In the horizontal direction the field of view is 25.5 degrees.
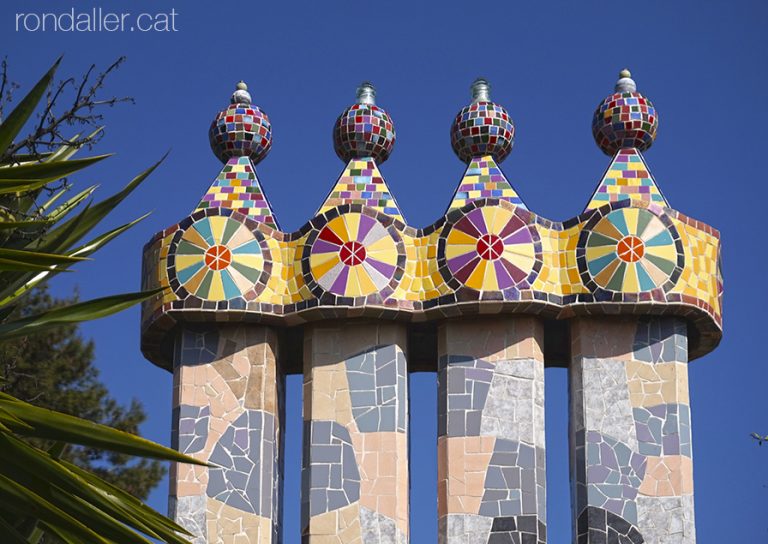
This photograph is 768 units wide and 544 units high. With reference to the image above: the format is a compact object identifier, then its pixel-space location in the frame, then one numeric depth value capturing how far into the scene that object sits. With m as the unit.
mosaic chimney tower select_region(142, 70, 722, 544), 14.52
